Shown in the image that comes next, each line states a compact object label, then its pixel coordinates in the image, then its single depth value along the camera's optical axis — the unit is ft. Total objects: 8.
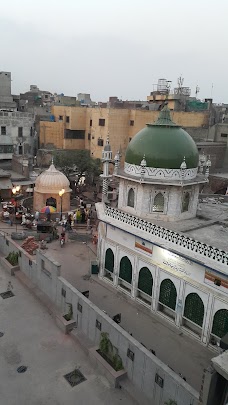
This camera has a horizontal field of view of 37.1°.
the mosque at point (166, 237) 42.66
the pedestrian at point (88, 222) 83.99
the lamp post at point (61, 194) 86.16
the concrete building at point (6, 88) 185.57
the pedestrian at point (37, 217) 85.81
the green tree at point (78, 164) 116.98
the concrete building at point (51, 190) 92.38
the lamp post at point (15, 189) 94.58
